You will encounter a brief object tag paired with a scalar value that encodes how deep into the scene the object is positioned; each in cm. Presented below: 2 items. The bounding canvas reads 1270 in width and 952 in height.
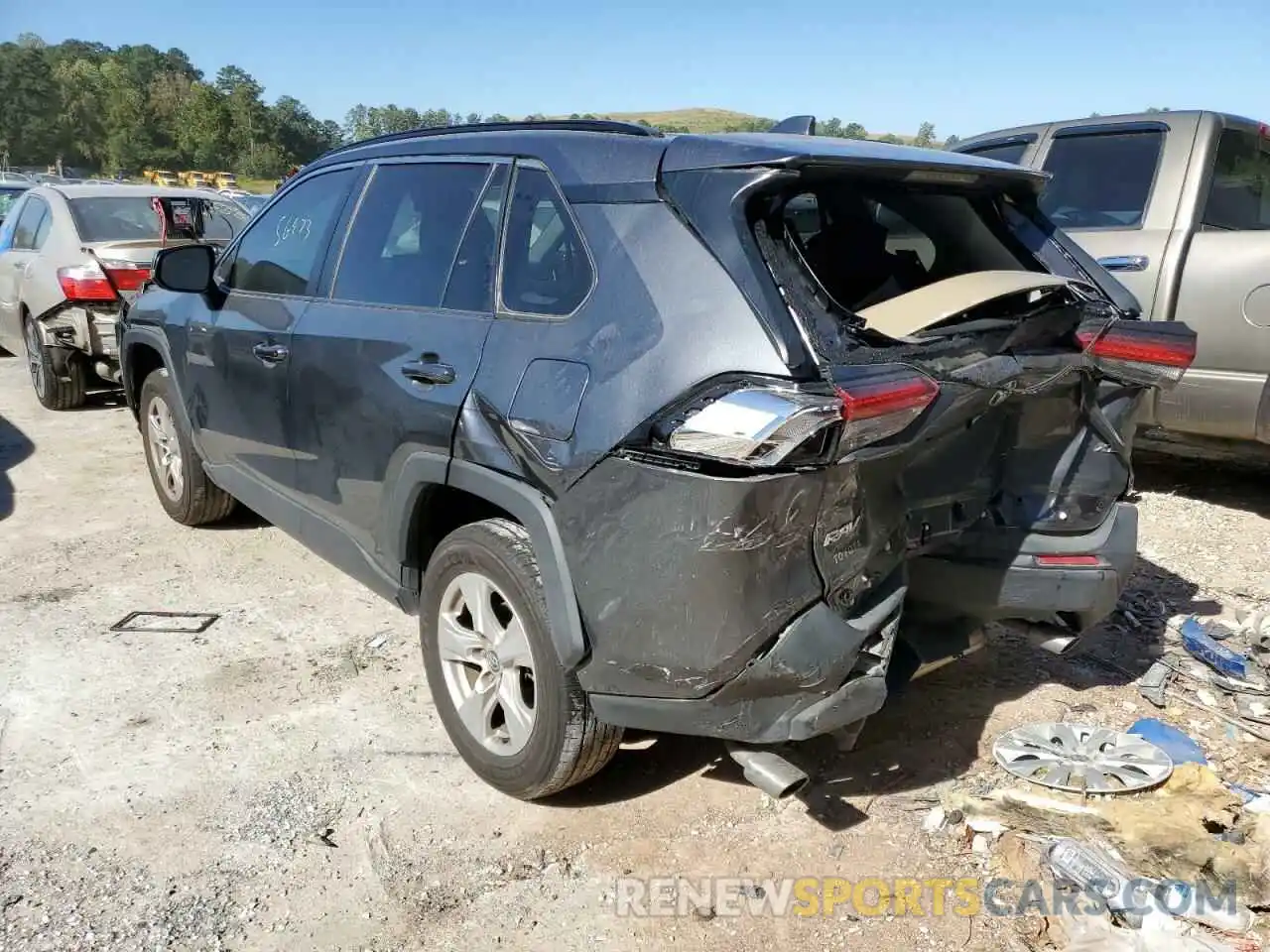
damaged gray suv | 220
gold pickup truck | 488
